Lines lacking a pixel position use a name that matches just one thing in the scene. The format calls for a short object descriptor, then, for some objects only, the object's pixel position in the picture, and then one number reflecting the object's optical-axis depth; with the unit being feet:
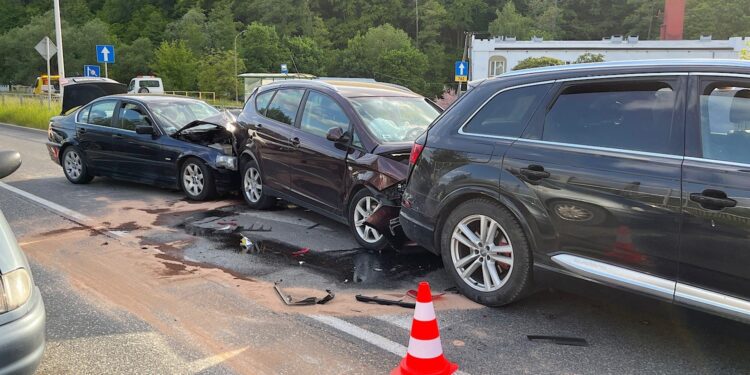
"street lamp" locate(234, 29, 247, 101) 231.09
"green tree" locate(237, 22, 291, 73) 292.61
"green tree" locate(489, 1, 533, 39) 309.83
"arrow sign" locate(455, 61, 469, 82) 83.05
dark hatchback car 19.30
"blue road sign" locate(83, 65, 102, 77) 92.27
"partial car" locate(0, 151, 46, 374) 8.77
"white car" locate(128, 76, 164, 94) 120.78
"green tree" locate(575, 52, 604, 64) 160.19
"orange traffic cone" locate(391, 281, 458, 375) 10.75
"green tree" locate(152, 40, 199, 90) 244.22
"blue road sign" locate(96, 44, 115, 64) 72.29
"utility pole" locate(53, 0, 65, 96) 65.47
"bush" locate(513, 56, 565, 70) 140.61
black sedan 27.48
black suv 10.77
